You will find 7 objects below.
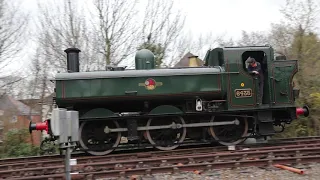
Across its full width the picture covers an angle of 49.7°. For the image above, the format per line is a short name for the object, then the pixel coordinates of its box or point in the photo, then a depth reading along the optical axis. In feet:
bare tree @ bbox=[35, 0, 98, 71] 62.54
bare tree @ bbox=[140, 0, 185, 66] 61.91
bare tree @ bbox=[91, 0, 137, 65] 61.26
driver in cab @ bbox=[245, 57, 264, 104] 30.63
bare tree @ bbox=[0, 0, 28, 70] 53.62
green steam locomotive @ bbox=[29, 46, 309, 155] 28.86
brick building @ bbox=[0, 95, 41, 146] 47.79
